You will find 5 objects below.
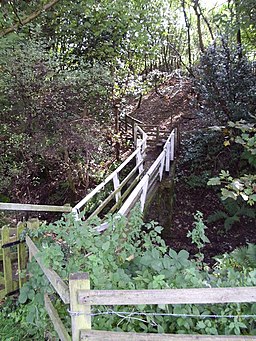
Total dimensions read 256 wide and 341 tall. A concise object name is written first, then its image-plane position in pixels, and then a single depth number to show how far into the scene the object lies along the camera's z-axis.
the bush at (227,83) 9.59
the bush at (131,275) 2.40
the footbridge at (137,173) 4.47
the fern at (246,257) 4.34
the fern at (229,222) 8.66
